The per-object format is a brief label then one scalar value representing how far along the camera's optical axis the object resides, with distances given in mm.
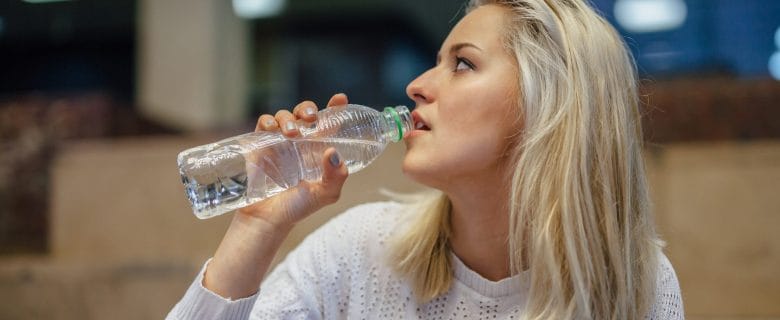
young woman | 1176
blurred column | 3969
